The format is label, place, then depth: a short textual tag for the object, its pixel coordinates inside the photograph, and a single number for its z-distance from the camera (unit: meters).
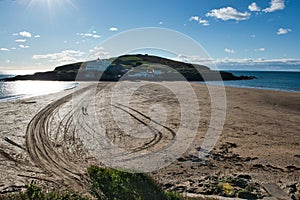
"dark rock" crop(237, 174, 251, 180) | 8.63
